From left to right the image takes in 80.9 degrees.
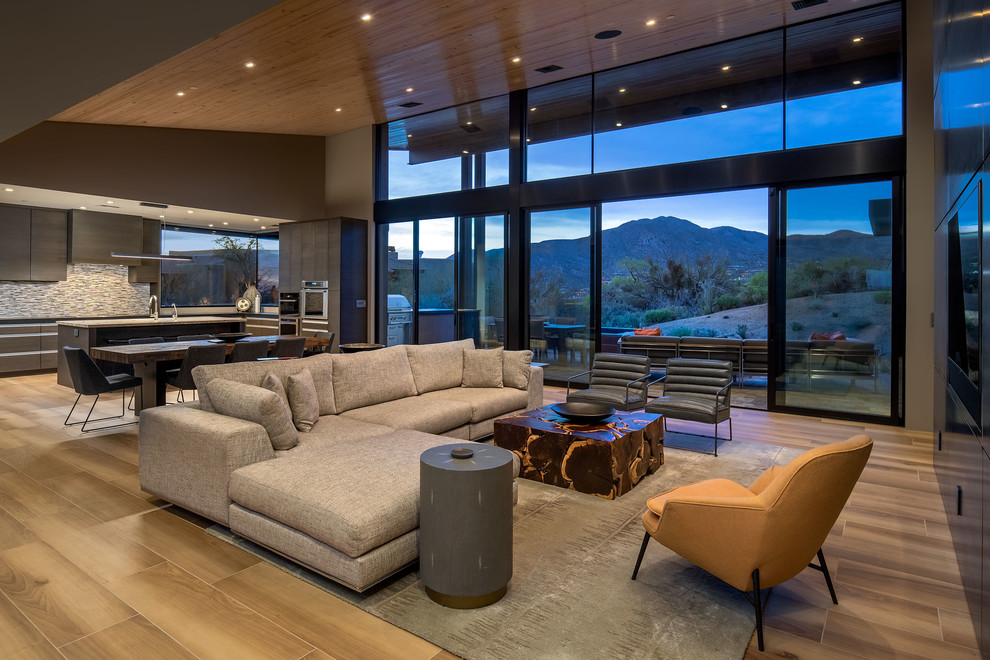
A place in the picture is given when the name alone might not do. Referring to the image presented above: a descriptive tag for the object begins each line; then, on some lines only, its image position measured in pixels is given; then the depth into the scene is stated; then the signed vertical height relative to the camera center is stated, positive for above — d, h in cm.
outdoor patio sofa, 588 -26
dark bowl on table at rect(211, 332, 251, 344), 691 -10
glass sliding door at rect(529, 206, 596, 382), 769 +54
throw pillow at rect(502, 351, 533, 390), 546 -36
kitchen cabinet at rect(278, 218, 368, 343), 941 +106
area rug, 212 -113
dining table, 528 -29
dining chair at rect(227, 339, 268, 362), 589 -22
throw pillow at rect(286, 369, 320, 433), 367 -47
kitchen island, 745 -1
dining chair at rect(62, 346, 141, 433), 511 -41
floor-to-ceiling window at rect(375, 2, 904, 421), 584 +187
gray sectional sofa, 247 -67
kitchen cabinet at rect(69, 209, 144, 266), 902 +148
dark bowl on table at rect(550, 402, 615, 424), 405 -58
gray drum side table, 231 -81
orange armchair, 212 -73
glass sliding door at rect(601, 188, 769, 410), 934 +109
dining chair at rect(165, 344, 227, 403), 531 -28
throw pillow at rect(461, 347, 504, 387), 546 -37
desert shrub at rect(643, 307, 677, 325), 1012 +27
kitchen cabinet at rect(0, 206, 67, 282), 850 +126
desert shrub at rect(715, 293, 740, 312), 966 +49
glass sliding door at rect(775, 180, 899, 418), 574 +33
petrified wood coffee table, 370 -80
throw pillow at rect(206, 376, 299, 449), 318 -44
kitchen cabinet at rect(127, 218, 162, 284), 991 +133
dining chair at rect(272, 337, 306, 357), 630 -20
